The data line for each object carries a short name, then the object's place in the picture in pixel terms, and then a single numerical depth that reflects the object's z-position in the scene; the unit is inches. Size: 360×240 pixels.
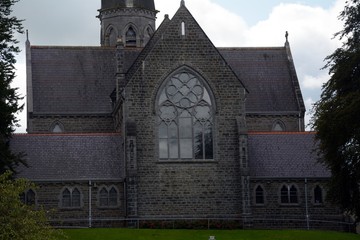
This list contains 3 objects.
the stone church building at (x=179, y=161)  2401.6
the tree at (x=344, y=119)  2022.6
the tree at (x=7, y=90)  2154.3
